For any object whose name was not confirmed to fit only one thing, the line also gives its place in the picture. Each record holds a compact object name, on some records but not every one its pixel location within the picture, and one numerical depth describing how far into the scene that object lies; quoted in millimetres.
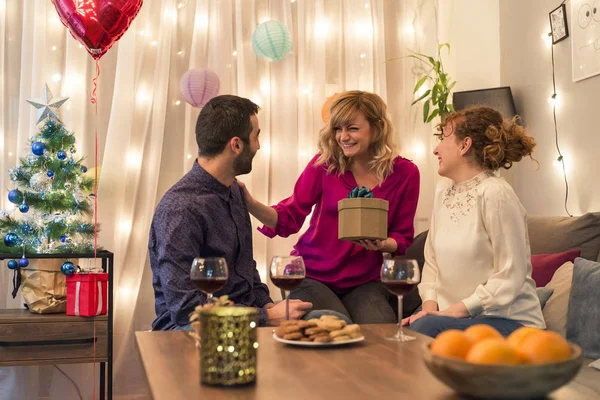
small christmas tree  2865
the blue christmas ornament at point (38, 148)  2898
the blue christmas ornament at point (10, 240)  2805
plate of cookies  1520
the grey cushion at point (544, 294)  2551
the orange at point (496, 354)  913
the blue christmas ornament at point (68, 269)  2834
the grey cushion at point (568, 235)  2729
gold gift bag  2879
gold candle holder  1145
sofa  2478
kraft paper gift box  2527
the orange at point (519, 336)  972
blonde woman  2783
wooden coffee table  1119
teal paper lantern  3438
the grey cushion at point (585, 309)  2232
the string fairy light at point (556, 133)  3256
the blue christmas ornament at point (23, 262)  2773
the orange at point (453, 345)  972
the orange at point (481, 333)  1019
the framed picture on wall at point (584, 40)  3016
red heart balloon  2621
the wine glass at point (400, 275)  1533
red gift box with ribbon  2820
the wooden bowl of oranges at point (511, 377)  896
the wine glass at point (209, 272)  1488
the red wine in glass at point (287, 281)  1639
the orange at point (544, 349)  922
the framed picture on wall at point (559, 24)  3252
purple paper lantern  3336
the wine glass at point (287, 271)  1636
